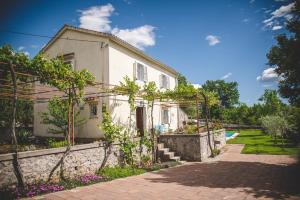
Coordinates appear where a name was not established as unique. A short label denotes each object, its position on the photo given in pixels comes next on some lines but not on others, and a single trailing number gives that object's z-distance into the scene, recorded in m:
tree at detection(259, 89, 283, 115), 34.44
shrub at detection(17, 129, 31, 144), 12.81
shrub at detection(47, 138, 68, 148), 9.91
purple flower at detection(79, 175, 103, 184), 7.67
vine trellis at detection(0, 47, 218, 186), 6.81
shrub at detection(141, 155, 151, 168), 11.09
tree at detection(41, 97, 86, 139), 11.93
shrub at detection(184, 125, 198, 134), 14.98
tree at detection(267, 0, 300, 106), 8.59
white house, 12.40
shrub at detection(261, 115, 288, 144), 17.25
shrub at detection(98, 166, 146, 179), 8.75
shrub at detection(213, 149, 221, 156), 14.15
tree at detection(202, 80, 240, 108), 79.43
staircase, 12.23
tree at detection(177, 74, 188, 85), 47.41
